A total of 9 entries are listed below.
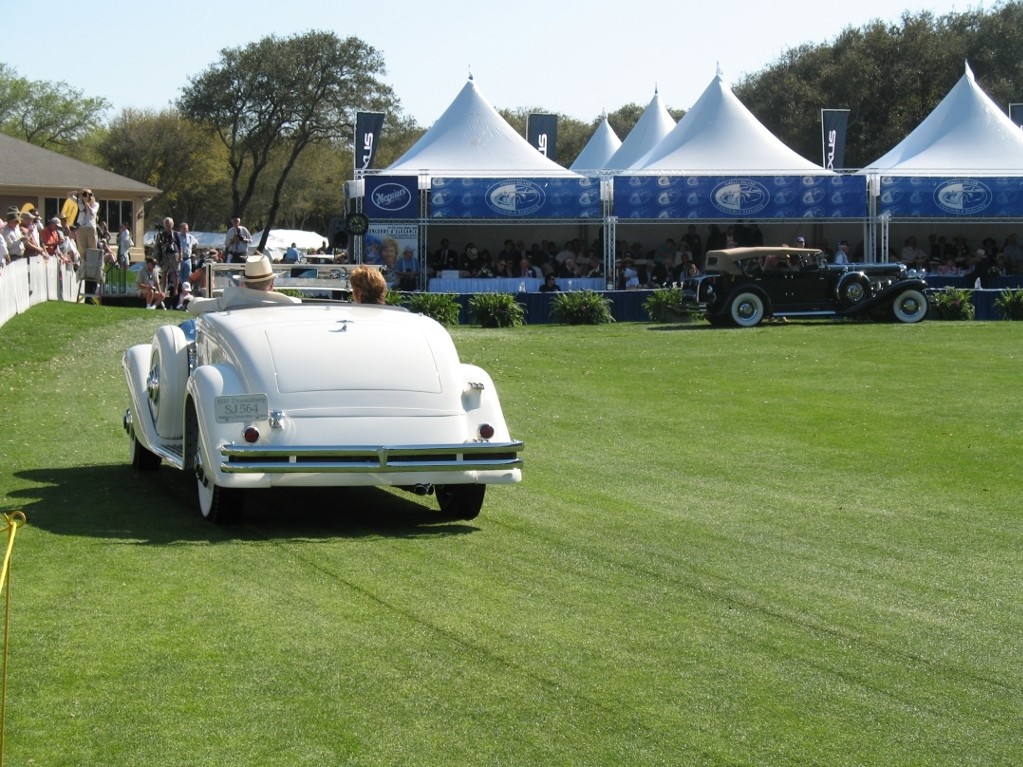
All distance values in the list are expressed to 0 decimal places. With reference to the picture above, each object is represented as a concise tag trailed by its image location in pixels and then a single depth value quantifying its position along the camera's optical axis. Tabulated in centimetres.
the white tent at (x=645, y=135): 4719
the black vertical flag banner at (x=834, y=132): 4150
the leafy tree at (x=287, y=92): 7181
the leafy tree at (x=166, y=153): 8188
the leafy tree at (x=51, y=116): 9356
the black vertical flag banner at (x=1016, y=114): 4538
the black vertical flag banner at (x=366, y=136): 4000
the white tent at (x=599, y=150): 5322
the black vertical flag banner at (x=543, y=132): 4944
